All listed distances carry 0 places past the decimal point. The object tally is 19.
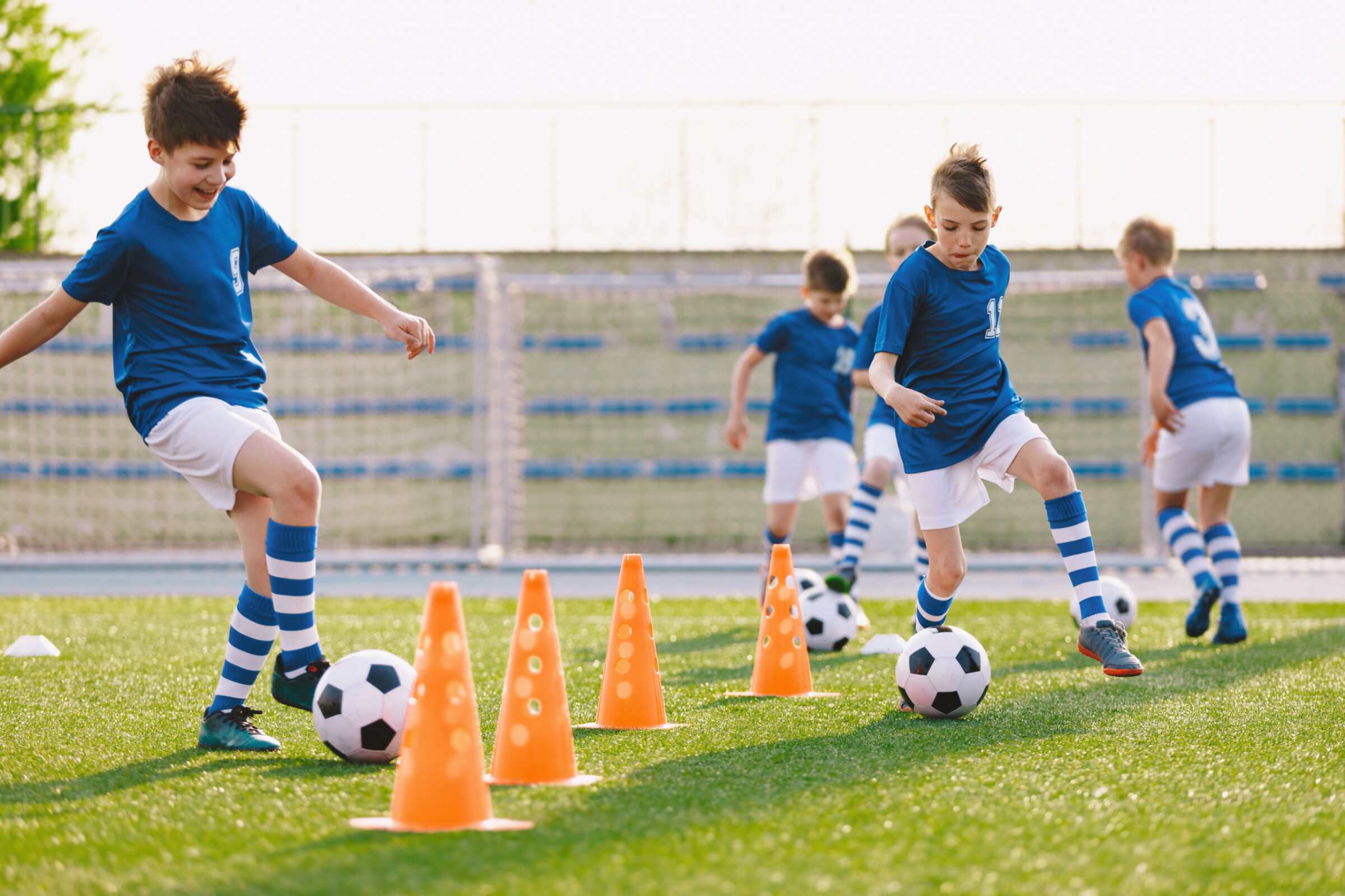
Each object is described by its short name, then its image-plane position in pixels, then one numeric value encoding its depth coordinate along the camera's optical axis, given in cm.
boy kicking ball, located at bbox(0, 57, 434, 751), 631
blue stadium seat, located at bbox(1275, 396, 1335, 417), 2411
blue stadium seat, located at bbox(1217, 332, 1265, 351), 2423
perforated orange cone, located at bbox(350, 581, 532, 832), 469
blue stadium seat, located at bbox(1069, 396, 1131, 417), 2422
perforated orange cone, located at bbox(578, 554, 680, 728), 706
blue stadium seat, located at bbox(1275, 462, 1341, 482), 2406
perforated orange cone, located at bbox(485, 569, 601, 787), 544
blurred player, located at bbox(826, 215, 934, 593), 1221
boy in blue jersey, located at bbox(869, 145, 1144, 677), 764
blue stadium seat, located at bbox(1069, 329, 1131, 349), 2437
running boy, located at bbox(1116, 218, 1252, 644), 1122
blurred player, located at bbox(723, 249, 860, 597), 1313
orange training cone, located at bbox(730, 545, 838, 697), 823
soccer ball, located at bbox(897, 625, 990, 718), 719
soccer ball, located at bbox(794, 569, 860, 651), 1055
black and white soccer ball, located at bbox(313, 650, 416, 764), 594
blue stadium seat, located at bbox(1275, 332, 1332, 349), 2422
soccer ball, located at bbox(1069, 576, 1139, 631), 1169
